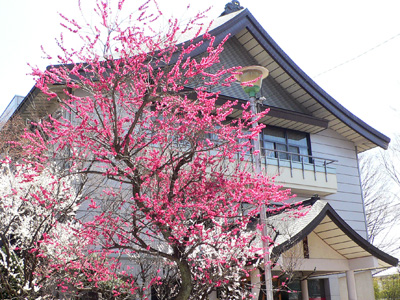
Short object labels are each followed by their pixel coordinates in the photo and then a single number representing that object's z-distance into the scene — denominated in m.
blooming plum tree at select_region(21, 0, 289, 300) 7.24
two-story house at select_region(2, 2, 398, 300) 13.34
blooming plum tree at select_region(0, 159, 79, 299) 9.86
